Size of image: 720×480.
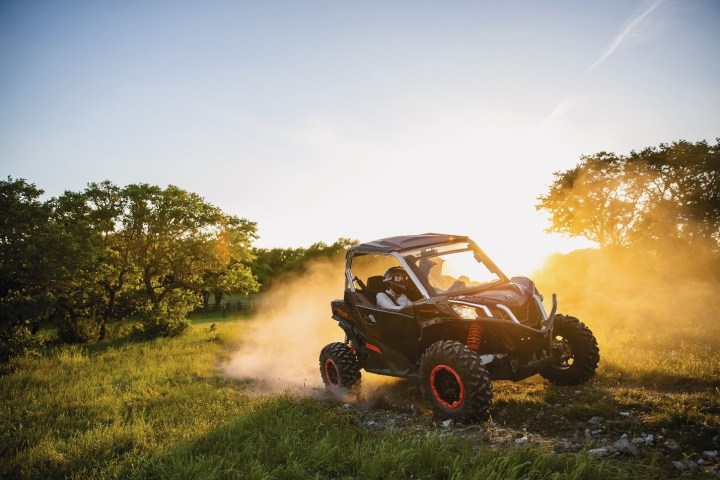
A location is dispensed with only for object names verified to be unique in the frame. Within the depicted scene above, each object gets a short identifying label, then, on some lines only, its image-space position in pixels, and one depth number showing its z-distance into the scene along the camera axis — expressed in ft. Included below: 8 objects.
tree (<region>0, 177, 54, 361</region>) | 44.09
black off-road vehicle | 17.60
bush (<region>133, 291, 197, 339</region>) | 61.52
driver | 22.53
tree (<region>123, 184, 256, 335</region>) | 64.39
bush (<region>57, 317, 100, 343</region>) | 61.98
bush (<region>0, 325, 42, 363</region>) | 43.24
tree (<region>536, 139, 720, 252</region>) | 83.35
